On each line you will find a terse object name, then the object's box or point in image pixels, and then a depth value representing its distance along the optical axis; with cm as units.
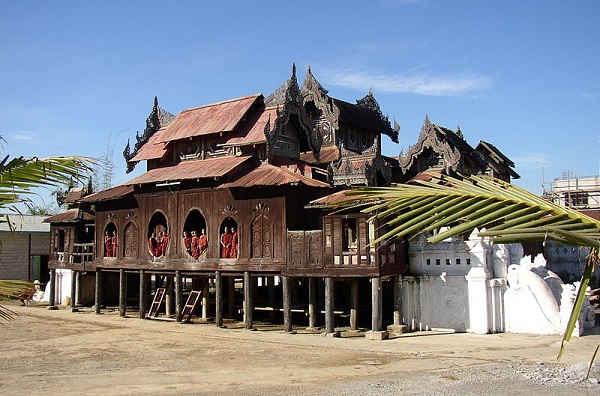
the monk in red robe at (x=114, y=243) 2707
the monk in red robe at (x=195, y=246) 2347
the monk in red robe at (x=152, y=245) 2505
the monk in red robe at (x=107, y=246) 2732
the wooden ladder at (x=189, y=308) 2397
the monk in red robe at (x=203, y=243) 2319
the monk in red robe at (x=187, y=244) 2377
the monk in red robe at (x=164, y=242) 2466
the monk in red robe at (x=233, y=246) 2234
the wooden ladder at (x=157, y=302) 2552
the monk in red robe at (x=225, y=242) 2248
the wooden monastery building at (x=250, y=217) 2031
